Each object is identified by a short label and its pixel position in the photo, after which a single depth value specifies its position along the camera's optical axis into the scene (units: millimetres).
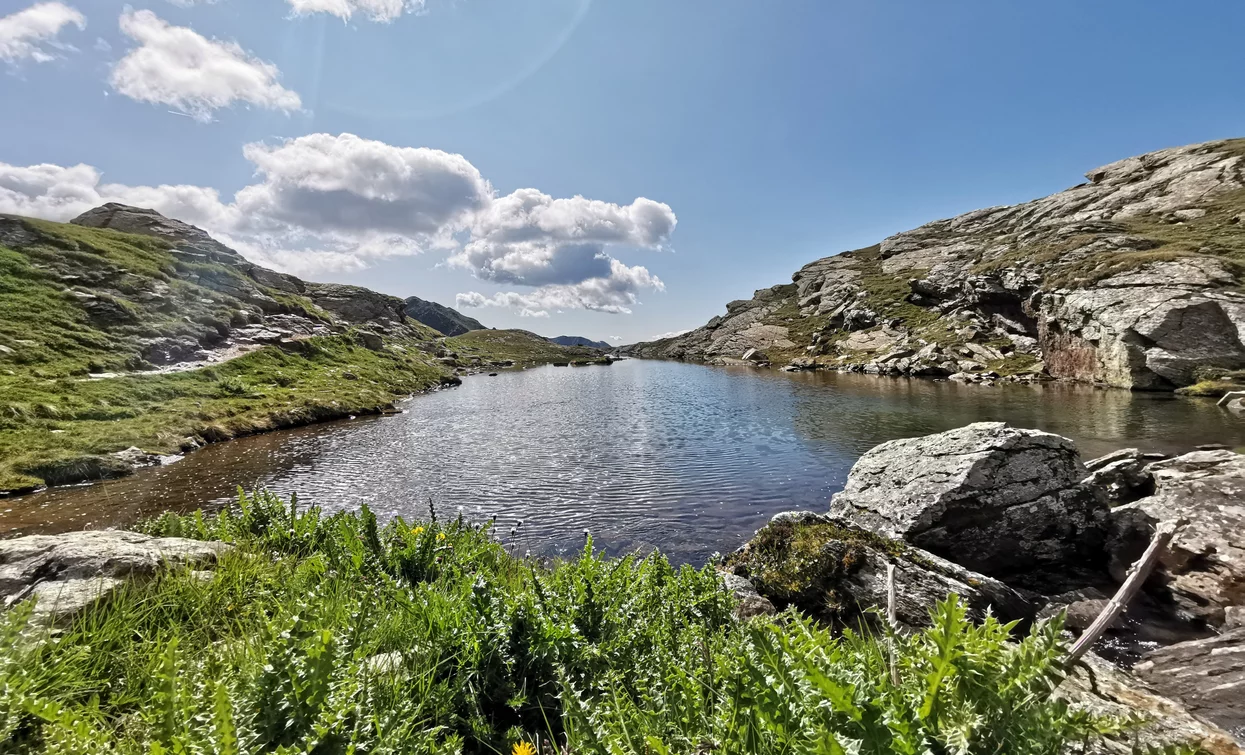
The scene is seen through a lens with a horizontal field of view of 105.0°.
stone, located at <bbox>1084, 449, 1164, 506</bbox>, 13492
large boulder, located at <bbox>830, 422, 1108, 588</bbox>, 11656
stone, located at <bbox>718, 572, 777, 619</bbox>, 8223
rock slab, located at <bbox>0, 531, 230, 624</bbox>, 4673
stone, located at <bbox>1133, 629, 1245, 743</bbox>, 5574
